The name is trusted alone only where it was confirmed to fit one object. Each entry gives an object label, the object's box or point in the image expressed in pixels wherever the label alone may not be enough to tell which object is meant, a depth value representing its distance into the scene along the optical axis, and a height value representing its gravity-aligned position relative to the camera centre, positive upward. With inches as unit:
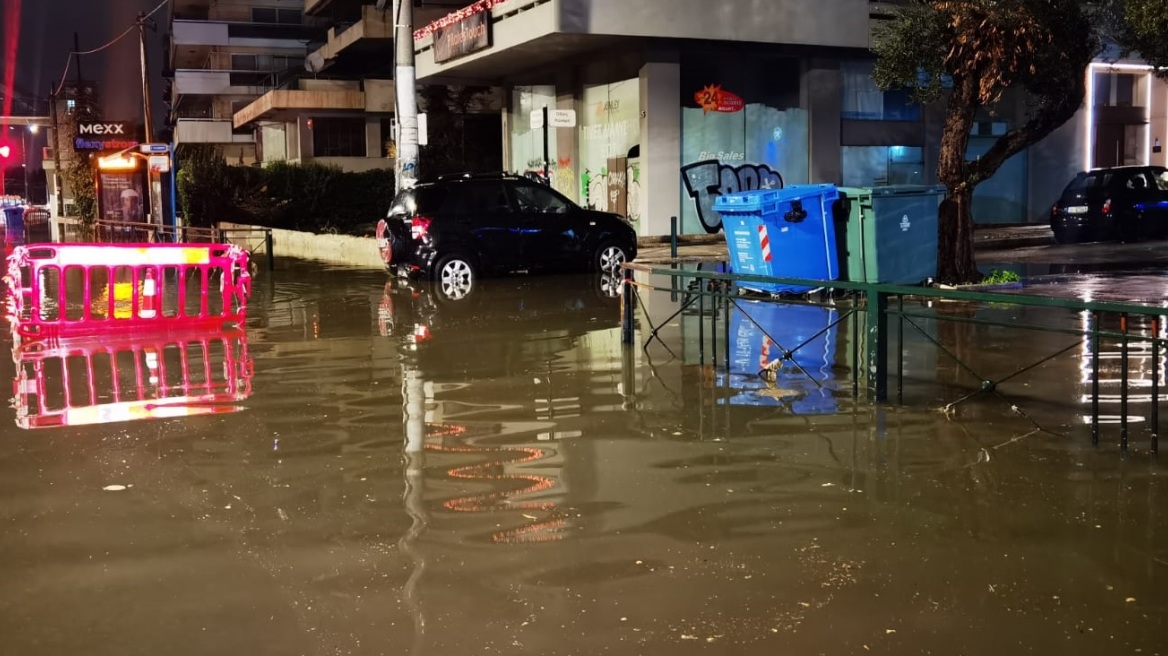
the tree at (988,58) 570.9 +74.3
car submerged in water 714.2 -8.3
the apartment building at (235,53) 2637.8 +385.7
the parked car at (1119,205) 972.6 +1.4
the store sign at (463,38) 1120.8 +175.2
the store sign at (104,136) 1753.2 +134.5
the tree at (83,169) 2188.7 +110.9
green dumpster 581.0 -9.8
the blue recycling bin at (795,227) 580.1 -7.0
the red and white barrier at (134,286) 521.3 -27.0
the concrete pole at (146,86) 1556.3 +179.4
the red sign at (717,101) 1101.7 +104.0
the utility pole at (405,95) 865.5 +90.1
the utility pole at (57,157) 2883.9 +172.0
